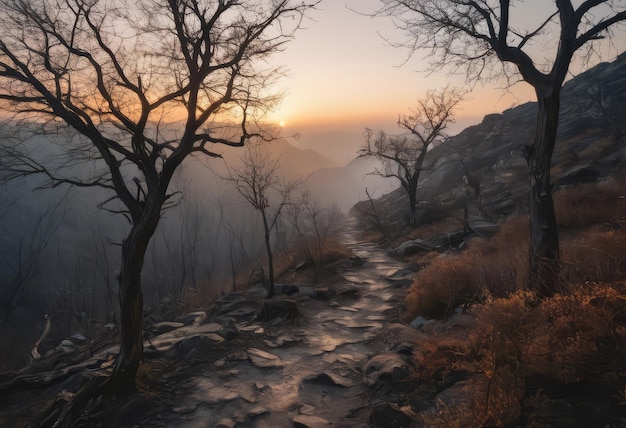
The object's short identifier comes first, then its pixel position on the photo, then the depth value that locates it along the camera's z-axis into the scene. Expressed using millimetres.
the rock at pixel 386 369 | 5031
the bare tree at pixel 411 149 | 23203
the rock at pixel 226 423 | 4457
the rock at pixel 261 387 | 5535
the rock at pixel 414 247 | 16141
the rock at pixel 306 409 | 4695
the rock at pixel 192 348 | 6781
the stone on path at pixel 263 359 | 6508
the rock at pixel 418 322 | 7375
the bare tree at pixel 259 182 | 10719
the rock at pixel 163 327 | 8935
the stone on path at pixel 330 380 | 5516
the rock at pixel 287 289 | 11931
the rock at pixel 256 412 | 4686
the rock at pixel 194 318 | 9923
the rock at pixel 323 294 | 11354
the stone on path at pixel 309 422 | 4320
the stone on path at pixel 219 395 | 5195
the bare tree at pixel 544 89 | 5371
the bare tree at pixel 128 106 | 5117
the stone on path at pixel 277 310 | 9281
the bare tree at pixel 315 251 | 15469
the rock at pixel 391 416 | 3821
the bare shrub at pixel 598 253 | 4411
